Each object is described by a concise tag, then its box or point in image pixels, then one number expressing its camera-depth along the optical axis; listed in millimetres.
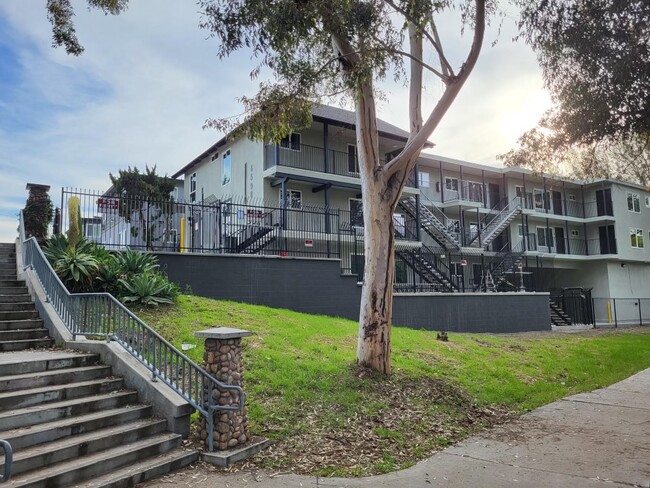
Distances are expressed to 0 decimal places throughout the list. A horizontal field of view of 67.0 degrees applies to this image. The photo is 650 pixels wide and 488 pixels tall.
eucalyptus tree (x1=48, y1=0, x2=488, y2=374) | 8641
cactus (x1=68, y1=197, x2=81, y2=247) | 11203
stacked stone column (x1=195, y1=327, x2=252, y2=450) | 5758
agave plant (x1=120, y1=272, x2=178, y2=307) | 10617
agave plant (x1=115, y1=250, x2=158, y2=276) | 11599
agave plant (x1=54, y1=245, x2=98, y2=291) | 10383
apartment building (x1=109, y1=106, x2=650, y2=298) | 16391
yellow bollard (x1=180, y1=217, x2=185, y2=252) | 14320
